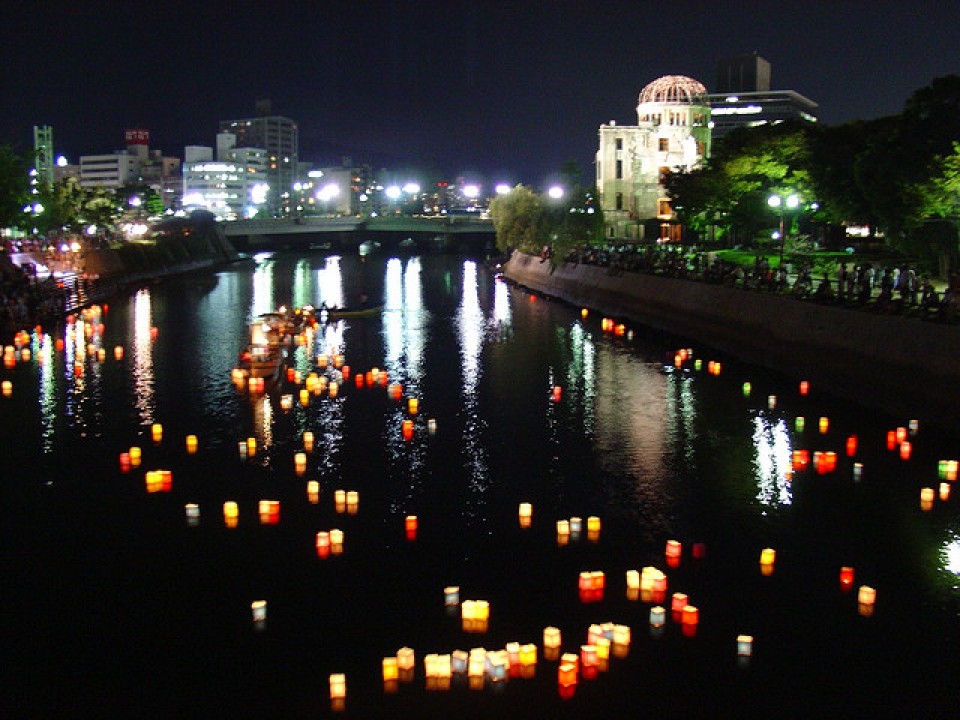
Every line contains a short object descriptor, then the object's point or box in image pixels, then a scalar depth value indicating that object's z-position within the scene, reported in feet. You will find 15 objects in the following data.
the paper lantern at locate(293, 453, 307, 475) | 84.74
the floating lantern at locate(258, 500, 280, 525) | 71.20
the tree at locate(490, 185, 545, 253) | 292.81
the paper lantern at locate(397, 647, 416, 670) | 48.80
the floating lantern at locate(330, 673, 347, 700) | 46.70
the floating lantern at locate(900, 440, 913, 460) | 88.32
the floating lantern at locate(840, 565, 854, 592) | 60.34
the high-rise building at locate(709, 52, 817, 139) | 641.40
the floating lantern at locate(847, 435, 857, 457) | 90.63
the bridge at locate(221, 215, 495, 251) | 460.14
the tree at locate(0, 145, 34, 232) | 237.80
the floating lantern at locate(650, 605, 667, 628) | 54.03
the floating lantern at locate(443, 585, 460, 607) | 56.80
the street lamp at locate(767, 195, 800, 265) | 222.07
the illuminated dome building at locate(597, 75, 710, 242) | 381.81
